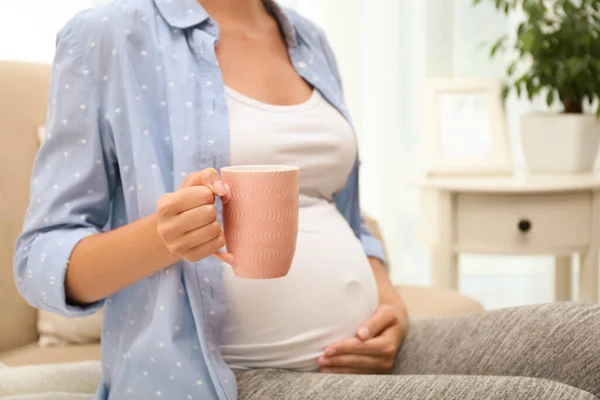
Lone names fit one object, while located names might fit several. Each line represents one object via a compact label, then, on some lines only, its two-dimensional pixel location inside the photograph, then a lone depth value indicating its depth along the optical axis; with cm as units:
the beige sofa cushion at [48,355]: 126
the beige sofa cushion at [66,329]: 136
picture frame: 202
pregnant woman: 82
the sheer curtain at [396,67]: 236
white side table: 180
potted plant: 193
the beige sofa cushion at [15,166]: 132
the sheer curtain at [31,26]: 201
